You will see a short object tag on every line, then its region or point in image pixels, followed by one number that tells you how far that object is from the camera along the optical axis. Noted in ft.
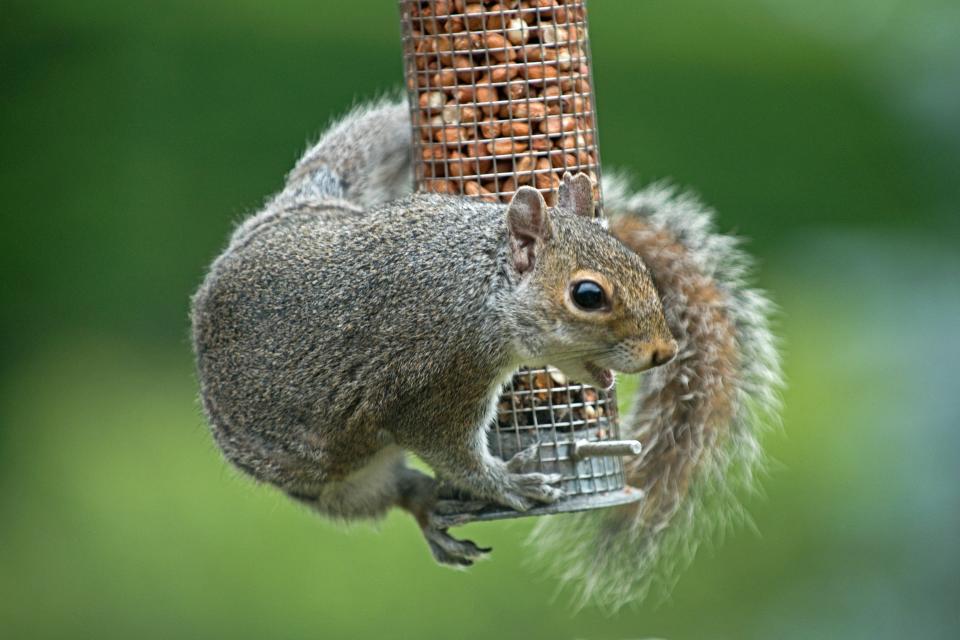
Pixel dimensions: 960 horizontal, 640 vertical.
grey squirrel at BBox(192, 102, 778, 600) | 17.72
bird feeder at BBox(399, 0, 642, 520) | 20.59
